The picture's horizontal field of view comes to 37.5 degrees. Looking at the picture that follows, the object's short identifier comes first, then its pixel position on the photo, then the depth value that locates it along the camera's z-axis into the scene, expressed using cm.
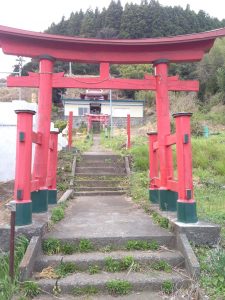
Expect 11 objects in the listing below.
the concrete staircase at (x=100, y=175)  885
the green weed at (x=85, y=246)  432
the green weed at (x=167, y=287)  365
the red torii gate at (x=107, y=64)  580
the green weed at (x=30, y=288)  354
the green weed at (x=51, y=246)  429
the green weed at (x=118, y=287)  362
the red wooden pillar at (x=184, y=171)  471
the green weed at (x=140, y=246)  439
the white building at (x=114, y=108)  3312
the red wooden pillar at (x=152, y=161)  703
